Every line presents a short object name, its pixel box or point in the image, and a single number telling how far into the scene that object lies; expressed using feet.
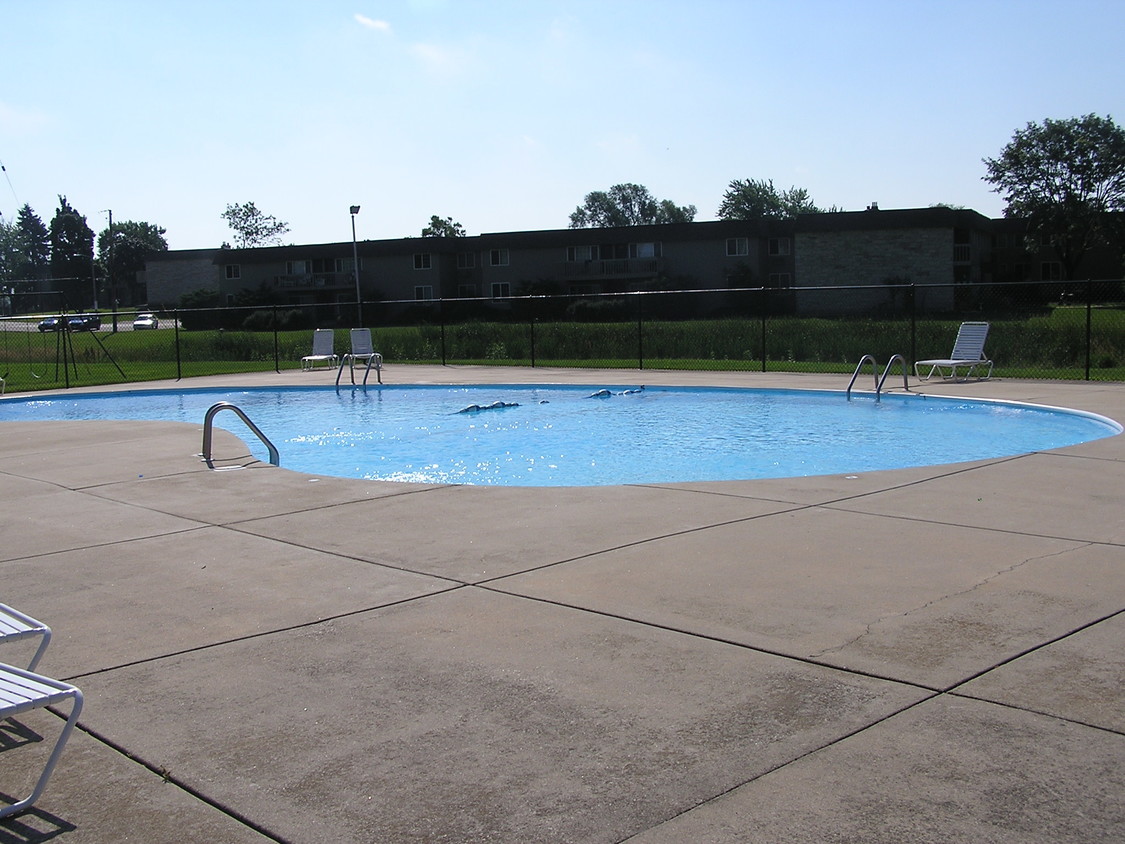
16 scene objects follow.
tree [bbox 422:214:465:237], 432.25
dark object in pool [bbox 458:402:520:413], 61.87
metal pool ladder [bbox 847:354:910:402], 58.34
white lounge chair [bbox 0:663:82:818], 10.68
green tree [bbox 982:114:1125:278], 246.29
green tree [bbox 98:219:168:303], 396.78
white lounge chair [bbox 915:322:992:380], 65.98
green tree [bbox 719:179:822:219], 387.75
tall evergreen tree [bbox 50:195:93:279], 428.97
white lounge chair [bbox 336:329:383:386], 86.99
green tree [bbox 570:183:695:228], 517.14
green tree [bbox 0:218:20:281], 495.41
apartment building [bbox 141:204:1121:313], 175.83
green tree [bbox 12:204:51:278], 501.15
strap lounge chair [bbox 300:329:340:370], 94.27
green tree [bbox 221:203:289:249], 420.77
